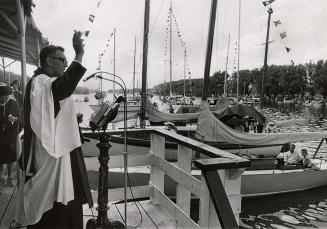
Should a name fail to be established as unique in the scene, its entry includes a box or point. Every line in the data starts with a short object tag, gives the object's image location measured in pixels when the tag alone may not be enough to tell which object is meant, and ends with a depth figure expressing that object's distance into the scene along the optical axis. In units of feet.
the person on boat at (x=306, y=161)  45.63
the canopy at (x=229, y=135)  36.60
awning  14.44
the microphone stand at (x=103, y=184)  10.71
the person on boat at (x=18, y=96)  32.81
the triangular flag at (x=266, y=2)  48.10
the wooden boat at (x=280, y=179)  41.91
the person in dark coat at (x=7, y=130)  17.67
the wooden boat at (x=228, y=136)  36.63
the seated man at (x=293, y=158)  45.03
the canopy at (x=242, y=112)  50.55
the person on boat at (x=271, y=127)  55.25
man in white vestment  7.83
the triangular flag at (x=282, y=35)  73.92
